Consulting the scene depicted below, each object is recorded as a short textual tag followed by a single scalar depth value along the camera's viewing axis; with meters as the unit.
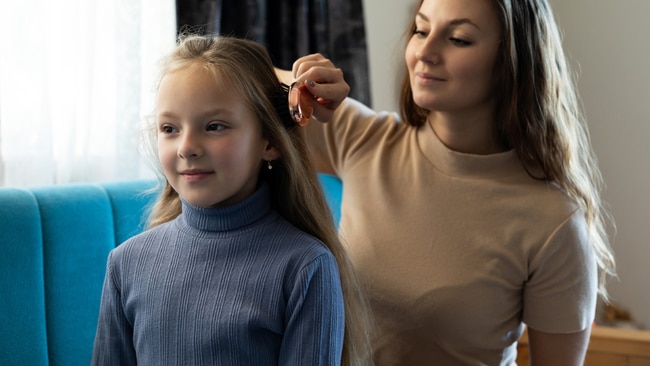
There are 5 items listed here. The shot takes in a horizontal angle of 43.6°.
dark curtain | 2.20
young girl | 1.08
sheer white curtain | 1.66
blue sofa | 1.34
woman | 1.35
